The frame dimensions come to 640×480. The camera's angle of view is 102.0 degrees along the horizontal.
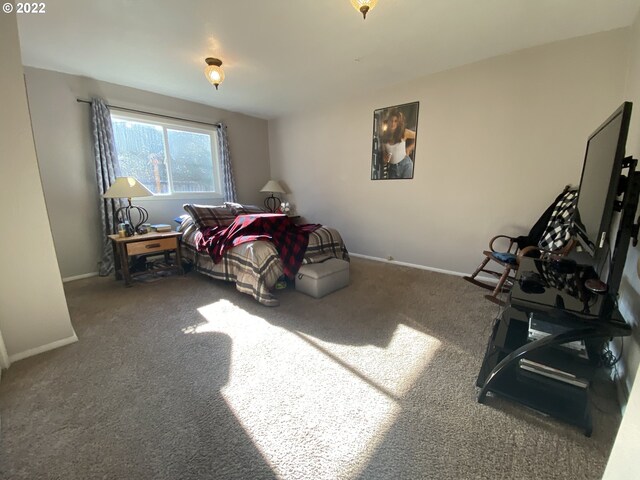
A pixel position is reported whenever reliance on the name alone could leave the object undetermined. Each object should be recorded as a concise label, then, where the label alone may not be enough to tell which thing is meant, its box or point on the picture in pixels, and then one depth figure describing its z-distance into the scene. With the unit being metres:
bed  2.45
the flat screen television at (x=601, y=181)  1.08
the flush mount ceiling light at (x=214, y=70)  2.61
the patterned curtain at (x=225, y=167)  4.27
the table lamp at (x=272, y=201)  4.87
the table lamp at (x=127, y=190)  2.82
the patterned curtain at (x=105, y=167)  3.10
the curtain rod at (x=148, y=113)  3.06
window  3.48
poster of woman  3.32
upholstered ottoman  2.54
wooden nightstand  2.84
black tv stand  1.07
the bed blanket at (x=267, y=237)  2.63
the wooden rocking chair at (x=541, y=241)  2.11
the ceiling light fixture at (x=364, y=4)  1.57
